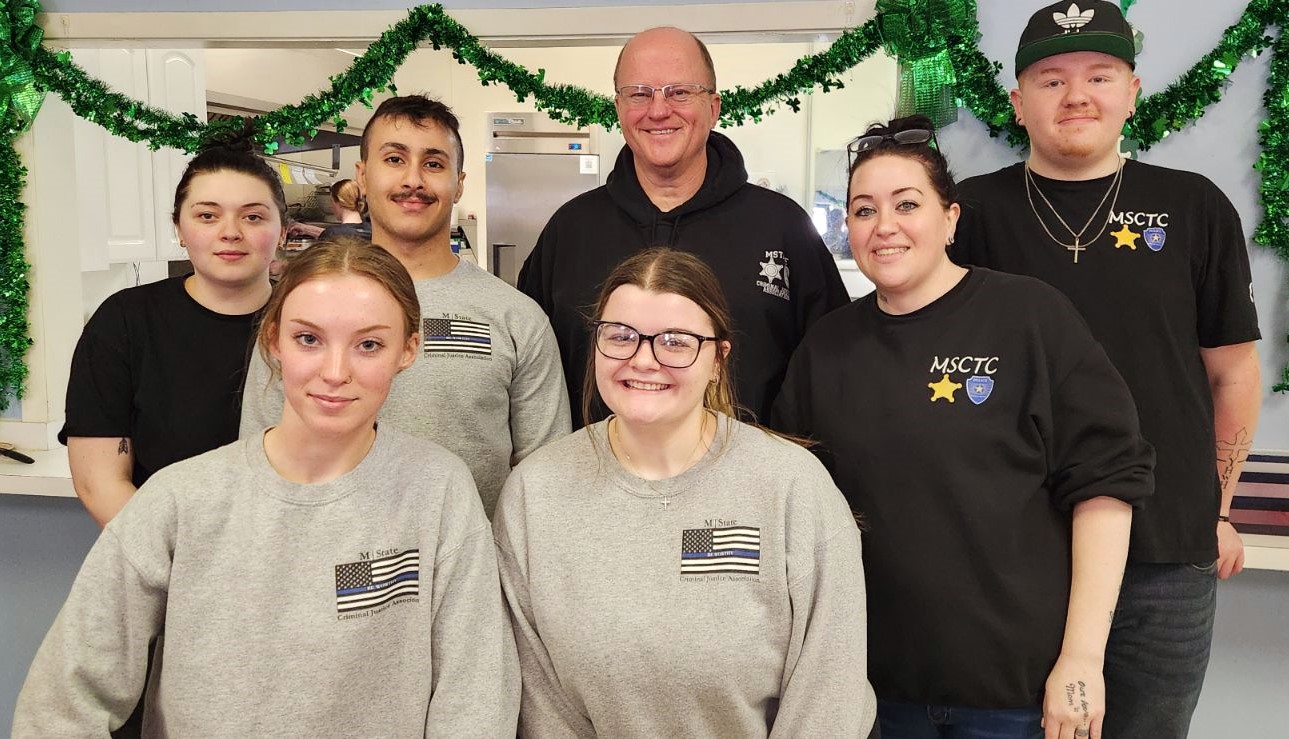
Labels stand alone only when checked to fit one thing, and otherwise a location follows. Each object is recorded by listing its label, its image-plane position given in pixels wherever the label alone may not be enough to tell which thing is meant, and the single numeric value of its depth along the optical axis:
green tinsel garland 2.37
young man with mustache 1.85
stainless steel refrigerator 6.32
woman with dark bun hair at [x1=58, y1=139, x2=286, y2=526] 1.90
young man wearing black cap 1.78
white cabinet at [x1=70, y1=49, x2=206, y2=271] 3.28
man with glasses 2.05
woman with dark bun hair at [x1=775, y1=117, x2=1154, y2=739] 1.56
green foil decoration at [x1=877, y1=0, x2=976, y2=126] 2.42
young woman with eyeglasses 1.46
